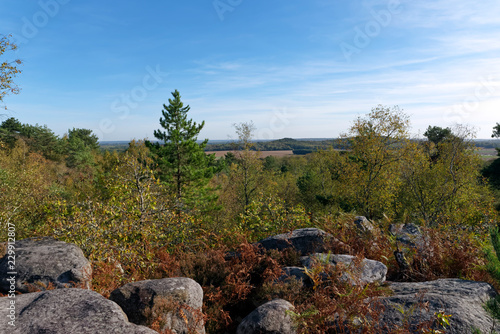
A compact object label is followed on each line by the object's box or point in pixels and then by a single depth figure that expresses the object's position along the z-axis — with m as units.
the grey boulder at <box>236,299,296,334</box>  4.42
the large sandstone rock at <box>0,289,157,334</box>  3.66
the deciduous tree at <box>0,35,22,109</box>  14.30
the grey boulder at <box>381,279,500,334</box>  4.04
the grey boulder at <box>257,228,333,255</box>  7.40
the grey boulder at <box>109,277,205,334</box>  4.68
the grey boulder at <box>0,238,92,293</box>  5.54
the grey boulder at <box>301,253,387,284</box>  5.51
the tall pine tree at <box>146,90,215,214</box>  25.25
